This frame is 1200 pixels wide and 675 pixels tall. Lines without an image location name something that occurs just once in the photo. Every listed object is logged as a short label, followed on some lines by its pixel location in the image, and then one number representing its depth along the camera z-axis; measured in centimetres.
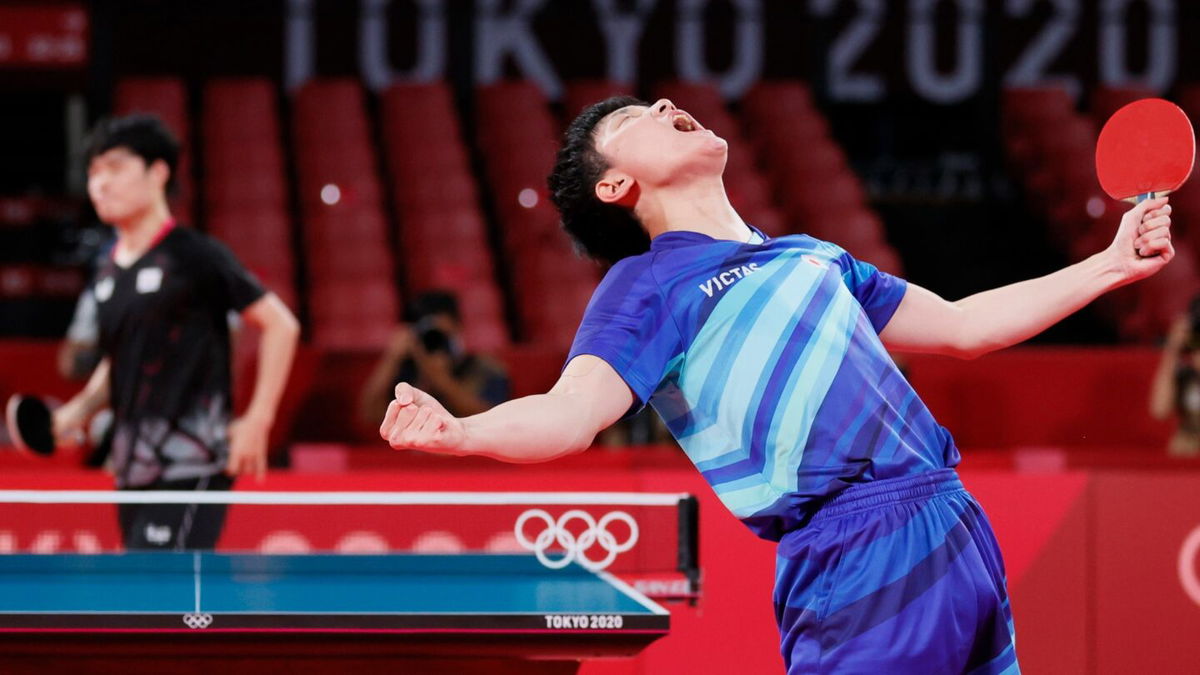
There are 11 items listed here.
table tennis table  479
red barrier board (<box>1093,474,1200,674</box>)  896
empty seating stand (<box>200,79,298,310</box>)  1686
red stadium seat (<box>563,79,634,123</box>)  2039
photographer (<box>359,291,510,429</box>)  1284
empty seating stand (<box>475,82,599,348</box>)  1653
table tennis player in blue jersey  437
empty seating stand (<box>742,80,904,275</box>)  1805
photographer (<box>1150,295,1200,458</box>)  1360
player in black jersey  782
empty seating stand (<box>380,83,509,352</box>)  1623
